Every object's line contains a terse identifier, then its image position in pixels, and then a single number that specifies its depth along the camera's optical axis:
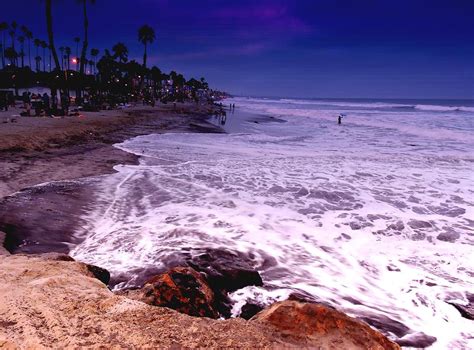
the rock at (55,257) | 4.38
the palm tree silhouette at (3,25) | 86.21
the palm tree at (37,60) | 140.32
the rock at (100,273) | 4.32
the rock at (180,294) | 3.59
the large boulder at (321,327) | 2.92
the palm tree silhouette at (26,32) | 102.00
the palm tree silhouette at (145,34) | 85.50
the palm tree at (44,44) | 101.62
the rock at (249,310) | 4.49
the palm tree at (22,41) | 112.53
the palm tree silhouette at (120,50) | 83.50
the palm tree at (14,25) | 99.82
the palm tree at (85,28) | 44.88
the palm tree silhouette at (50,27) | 35.47
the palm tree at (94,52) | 92.16
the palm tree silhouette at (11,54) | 101.62
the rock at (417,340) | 4.32
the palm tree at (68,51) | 108.44
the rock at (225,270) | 5.20
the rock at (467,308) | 4.97
